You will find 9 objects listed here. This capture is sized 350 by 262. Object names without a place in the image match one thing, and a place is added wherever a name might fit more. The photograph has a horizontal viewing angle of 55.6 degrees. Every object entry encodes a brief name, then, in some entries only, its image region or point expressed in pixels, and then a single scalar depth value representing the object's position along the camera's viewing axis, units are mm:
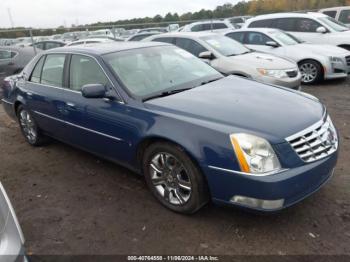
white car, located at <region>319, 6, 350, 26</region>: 13922
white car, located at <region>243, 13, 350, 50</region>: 10172
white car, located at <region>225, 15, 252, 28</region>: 23084
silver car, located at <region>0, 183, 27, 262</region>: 1896
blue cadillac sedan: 2730
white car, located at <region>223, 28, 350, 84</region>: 8617
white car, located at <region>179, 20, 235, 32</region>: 16047
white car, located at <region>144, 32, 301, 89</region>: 7039
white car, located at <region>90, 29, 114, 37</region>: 21902
